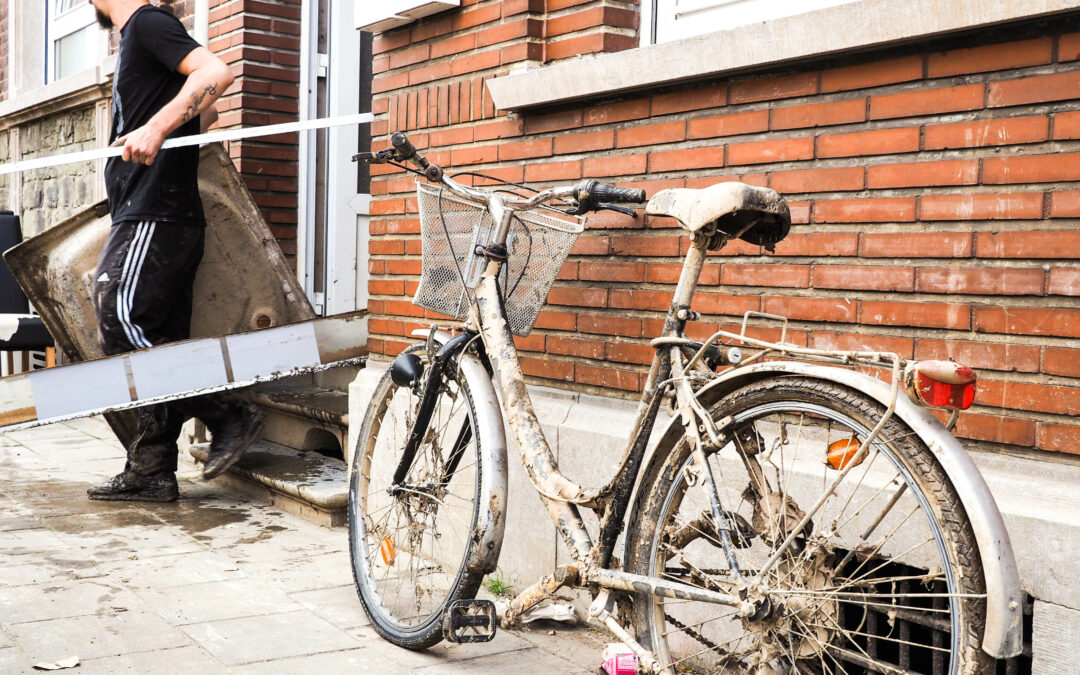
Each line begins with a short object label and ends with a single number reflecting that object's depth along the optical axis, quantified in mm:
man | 5055
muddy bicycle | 2027
